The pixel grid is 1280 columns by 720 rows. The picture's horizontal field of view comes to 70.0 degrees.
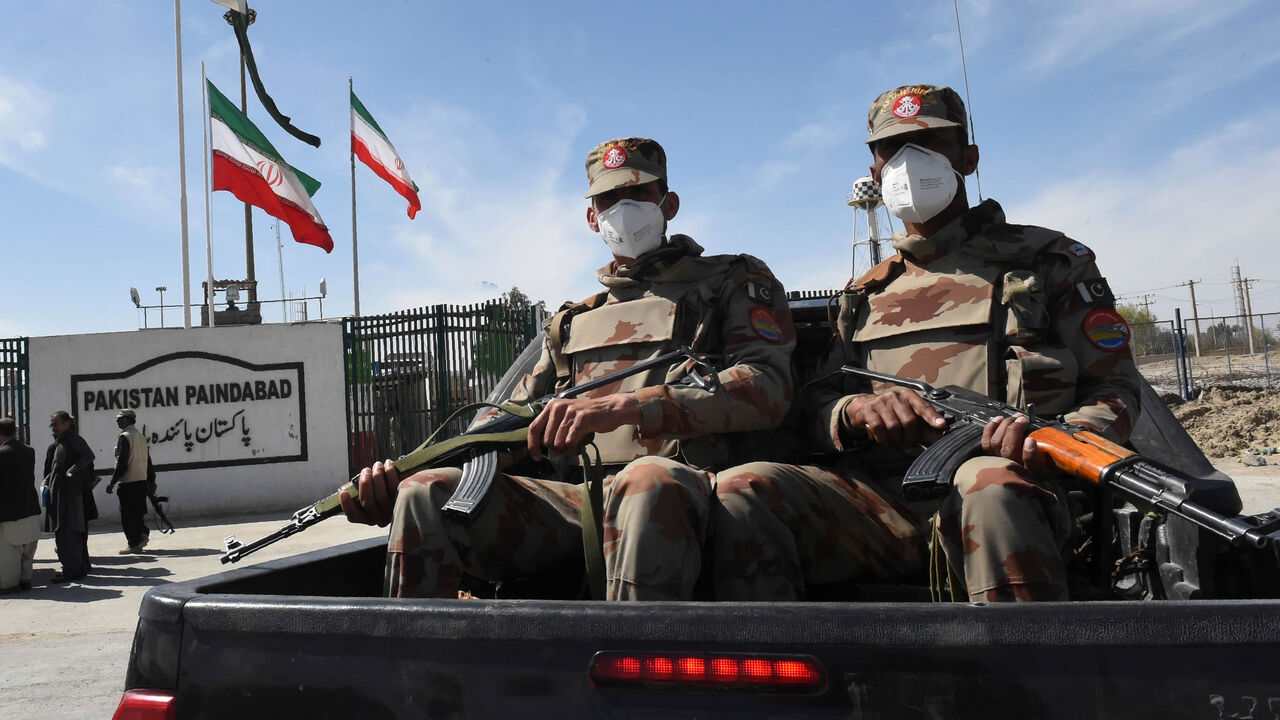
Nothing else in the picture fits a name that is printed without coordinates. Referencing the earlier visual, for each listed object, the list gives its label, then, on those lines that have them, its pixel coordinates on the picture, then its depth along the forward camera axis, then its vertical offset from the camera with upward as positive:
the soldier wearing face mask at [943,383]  1.55 +0.05
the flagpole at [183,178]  14.94 +4.71
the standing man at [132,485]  9.49 -0.21
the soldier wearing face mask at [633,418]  1.70 +0.03
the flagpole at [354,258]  22.02 +4.66
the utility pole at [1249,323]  23.26 +1.93
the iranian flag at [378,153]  17.86 +5.87
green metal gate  13.37 +1.08
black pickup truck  0.97 -0.28
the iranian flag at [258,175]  14.66 +4.65
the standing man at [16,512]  7.73 -0.34
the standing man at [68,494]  8.20 -0.23
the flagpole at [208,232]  16.22 +4.11
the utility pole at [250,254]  22.84 +5.06
